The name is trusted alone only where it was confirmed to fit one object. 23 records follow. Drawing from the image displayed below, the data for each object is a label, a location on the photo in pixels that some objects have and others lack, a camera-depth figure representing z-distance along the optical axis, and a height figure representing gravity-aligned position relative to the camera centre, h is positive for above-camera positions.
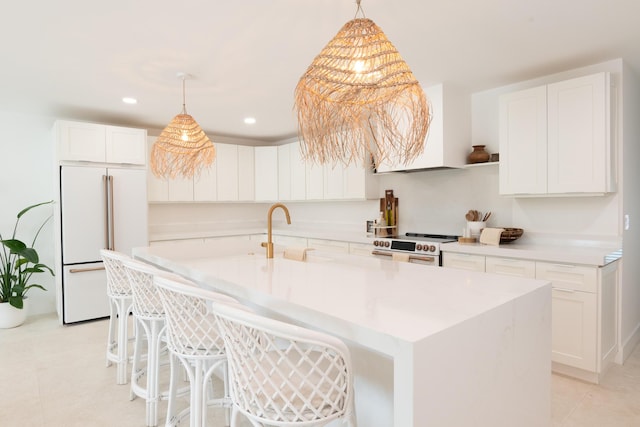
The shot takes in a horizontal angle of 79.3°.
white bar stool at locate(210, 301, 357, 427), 1.12 -0.54
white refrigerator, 4.18 -0.19
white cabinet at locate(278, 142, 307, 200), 5.63 +0.52
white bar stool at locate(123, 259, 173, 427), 2.21 -0.62
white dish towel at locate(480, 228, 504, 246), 3.35 -0.25
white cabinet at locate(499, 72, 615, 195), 2.89 +0.55
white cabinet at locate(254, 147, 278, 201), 6.02 +0.56
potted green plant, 4.04 -0.77
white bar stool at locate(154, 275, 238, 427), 1.69 -0.57
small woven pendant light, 3.04 +0.49
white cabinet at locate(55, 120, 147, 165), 4.21 +0.77
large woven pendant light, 1.63 +0.48
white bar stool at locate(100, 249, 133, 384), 2.69 -0.59
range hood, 3.68 +0.76
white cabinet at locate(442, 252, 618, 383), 2.72 -0.78
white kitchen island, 1.09 -0.39
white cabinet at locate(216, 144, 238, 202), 5.76 +0.57
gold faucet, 2.64 -0.24
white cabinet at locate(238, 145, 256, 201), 5.98 +0.56
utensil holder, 3.67 -0.20
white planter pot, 4.07 -1.12
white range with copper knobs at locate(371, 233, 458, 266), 3.60 -0.38
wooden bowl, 3.42 -0.25
